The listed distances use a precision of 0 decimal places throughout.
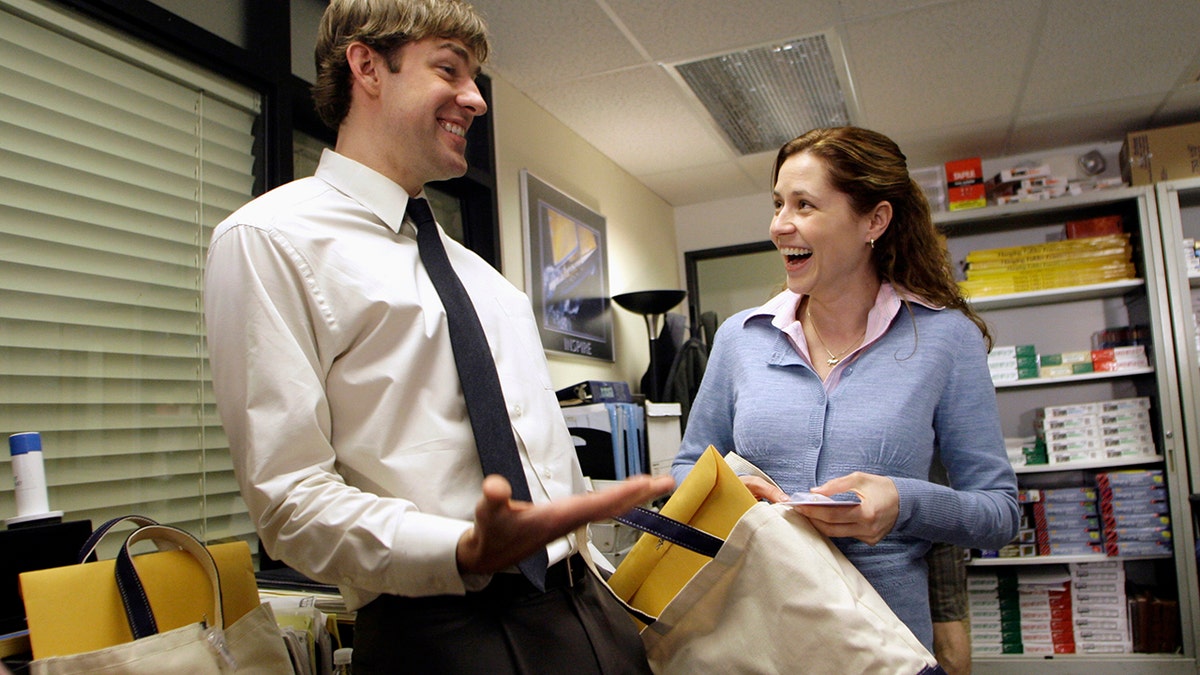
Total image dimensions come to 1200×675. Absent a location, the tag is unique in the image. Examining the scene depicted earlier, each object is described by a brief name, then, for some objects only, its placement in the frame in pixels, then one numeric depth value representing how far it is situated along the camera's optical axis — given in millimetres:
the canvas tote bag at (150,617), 896
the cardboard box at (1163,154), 4102
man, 809
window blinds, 1725
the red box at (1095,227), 4191
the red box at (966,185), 4406
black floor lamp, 4219
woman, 1281
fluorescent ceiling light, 3455
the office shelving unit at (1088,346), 3854
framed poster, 3602
